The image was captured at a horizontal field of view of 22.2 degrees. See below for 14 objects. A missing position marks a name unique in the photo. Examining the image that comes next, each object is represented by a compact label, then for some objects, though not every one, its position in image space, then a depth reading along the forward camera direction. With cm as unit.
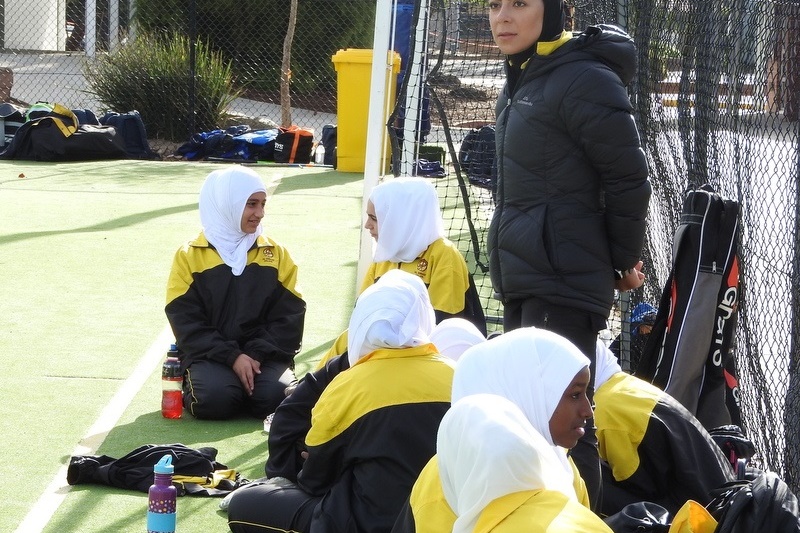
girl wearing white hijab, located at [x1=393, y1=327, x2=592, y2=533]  478
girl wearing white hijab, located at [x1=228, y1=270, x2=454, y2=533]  608
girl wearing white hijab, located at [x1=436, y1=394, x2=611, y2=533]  394
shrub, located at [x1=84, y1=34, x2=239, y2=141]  2993
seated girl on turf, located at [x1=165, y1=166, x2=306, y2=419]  990
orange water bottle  983
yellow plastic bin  2486
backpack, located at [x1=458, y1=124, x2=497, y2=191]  1899
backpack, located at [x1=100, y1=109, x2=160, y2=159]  2728
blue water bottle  675
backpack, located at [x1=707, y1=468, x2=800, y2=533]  497
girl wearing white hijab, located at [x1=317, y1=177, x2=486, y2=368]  929
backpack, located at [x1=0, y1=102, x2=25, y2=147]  2697
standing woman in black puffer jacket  673
